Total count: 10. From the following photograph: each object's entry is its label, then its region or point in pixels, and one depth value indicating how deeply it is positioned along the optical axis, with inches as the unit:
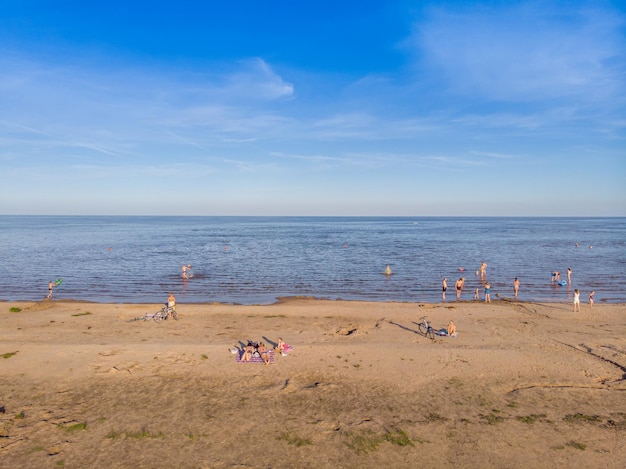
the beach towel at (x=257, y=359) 665.6
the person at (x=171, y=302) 954.7
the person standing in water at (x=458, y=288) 1302.9
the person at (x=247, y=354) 664.4
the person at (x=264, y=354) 651.5
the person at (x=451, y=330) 810.8
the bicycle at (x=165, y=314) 935.7
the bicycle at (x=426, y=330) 800.9
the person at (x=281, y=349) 699.4
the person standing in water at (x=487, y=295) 1214.0
